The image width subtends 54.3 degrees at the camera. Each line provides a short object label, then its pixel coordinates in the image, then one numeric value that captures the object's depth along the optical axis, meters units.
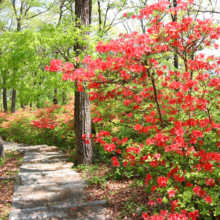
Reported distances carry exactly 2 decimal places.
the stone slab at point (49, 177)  5.54
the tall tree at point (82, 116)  6.34
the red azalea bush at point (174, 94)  2.68
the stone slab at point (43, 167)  6.36
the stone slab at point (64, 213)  3.72
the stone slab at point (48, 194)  4.36
